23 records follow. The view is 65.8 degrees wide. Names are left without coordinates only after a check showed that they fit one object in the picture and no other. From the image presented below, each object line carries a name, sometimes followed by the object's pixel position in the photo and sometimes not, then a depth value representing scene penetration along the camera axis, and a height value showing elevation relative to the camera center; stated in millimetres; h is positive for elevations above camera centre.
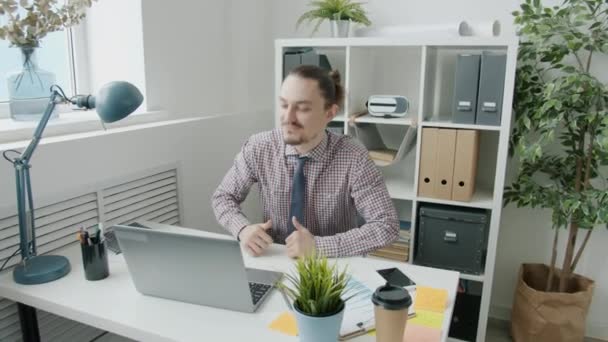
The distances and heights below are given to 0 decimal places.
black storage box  2230 -791
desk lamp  1329 -275
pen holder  1332 -546
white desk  1079 -595
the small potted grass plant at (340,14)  2398 +274
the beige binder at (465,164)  2150 -424
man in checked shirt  1704 -398
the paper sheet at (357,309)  1074 -574
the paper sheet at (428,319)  1104 -582
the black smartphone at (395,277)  1309 -579
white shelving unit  2121 -114
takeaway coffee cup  940 -480
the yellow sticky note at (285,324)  1074 -587
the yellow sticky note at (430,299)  1178 -579
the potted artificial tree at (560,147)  2037 -342
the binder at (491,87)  2045 -70
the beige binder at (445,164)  2189 -432
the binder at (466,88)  2102 -76
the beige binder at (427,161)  2221 -427
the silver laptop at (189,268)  1106 -485
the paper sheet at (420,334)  1044 -583
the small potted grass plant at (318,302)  955 -472
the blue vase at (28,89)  1729 -93
